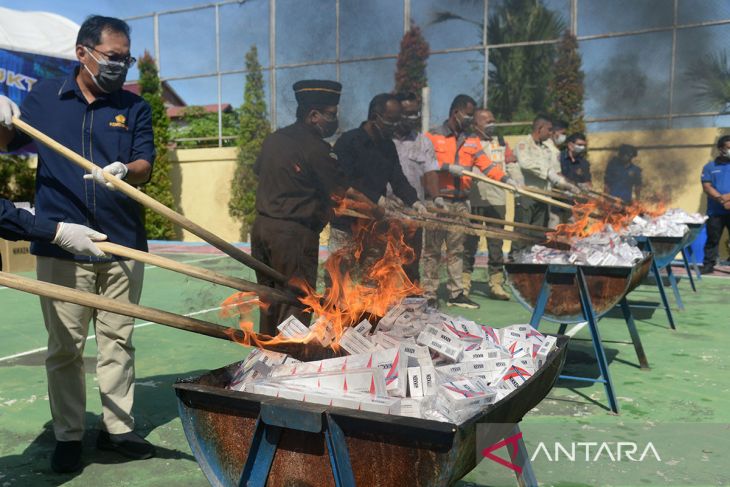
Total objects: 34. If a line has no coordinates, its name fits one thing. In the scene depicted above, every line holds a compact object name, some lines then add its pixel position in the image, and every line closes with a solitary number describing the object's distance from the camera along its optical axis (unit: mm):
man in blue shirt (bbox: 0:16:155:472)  3203
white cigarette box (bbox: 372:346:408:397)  2084
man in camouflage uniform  8750
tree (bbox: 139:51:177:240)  16188
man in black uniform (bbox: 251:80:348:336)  4453
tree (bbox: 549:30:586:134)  12867
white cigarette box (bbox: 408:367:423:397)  2074
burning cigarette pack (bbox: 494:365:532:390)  2201
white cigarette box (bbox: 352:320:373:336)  2527
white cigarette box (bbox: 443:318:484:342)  2533
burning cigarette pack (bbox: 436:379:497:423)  1917
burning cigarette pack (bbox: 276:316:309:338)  2396
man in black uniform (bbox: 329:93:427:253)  6031
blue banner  12672
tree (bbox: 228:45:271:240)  15383
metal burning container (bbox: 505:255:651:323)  4340
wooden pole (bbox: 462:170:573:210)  6824
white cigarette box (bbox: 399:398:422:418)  1932
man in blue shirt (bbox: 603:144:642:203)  12008
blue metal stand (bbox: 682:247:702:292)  8802
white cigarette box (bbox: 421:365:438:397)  2068
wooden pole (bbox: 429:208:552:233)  5395
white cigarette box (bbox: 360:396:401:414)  1875
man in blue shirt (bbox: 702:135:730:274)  10359
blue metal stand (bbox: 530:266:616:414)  4107
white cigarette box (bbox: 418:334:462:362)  2355
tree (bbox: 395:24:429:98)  13094
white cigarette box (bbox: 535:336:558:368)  2460
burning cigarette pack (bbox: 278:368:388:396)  2014
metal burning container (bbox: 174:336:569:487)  1715
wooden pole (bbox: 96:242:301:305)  2412
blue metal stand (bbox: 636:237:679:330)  6500
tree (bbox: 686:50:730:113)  12562
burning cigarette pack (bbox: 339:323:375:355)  2365
